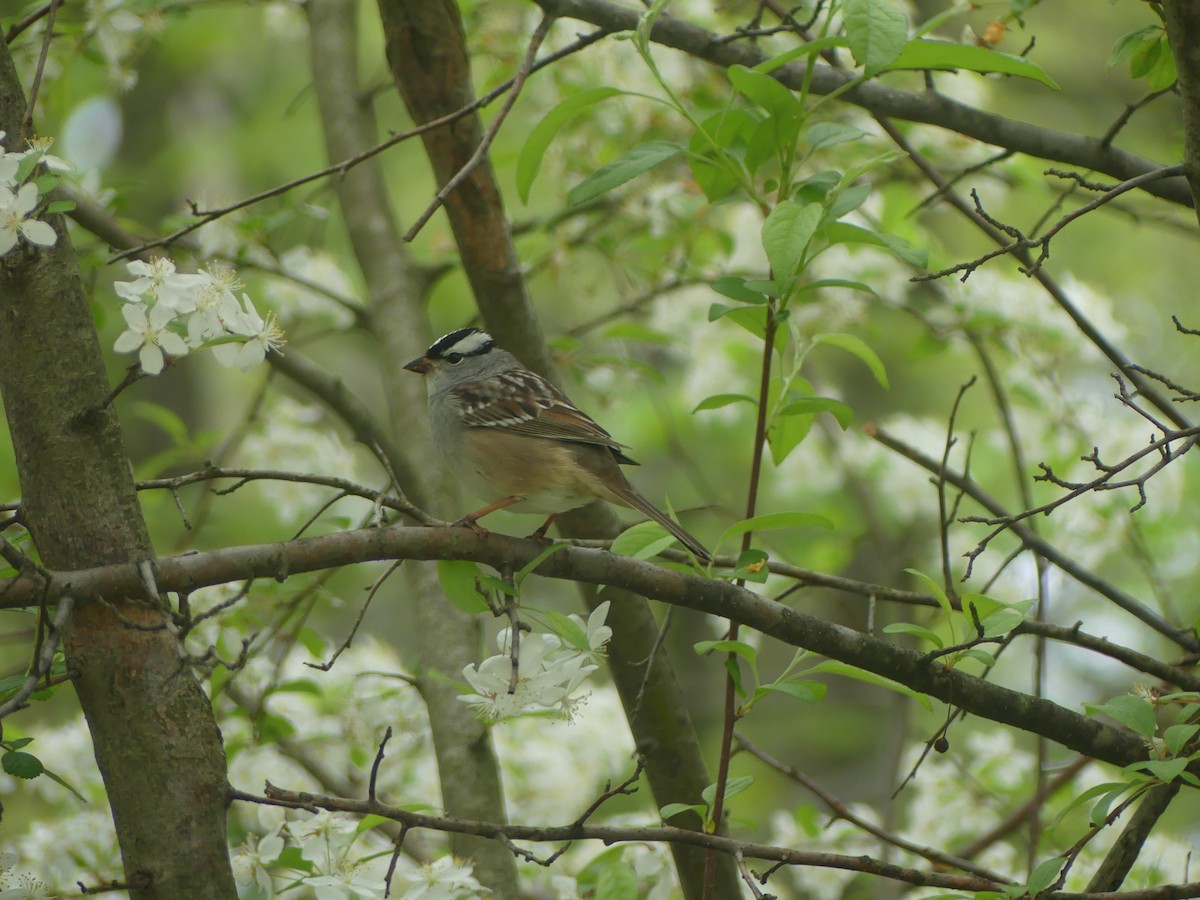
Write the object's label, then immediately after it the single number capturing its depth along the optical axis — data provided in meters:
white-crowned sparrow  6.68
